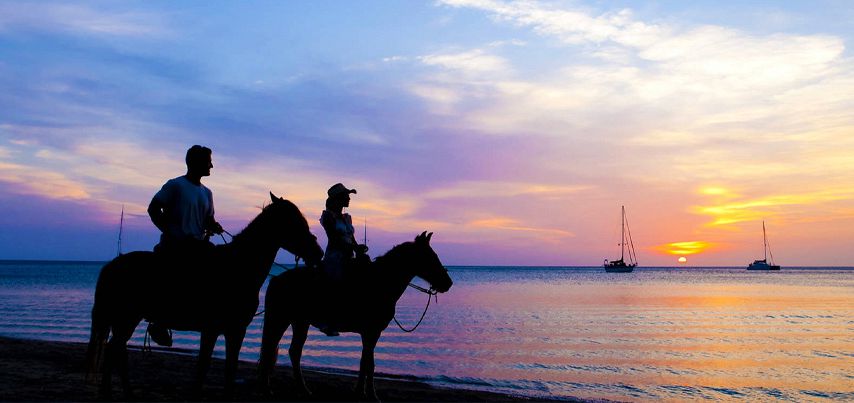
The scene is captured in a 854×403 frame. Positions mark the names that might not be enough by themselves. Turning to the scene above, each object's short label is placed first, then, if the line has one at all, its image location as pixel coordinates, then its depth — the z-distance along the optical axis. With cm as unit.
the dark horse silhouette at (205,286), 775
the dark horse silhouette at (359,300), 989
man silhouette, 767
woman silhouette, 977
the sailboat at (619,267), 16338
